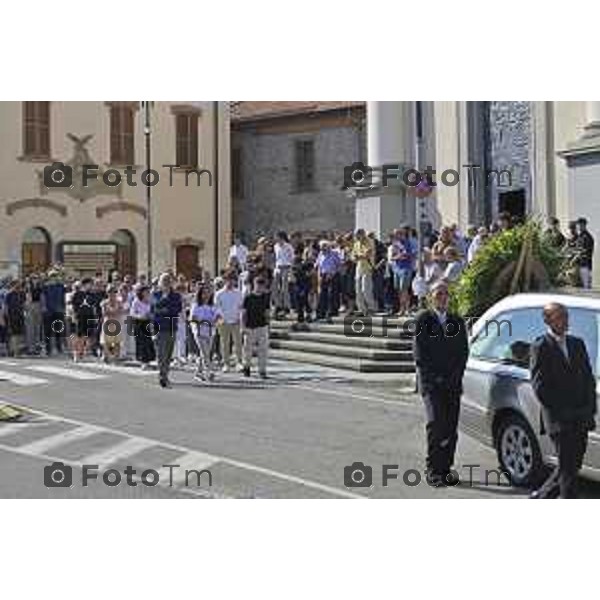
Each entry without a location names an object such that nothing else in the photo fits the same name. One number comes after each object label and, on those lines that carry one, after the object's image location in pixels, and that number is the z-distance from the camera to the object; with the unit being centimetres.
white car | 812
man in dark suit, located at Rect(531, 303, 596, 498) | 798
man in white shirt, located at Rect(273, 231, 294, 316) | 1823
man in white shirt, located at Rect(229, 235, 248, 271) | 1830
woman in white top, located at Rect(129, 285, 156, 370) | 1430
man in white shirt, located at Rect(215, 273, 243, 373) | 1564
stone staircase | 1287
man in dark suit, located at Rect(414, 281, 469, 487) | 898
